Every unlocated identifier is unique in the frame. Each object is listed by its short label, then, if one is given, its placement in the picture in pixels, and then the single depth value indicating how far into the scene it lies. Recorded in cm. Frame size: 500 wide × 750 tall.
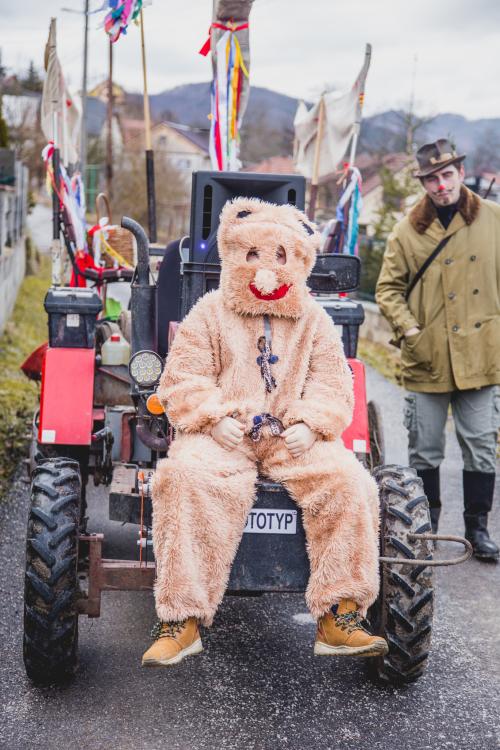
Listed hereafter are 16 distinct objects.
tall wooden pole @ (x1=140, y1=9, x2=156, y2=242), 618
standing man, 559
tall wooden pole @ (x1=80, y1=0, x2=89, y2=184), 2612
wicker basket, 736
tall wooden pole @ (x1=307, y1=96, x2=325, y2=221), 805
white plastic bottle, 532
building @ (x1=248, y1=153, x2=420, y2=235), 3406
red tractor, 364
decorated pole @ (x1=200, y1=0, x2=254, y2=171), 680
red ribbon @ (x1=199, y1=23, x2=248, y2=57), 681
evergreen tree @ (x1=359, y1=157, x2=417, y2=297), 1897
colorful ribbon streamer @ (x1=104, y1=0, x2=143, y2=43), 633
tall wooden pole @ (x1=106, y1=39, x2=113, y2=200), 2615
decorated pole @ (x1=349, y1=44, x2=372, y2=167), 752
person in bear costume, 349
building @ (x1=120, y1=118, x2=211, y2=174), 8600
